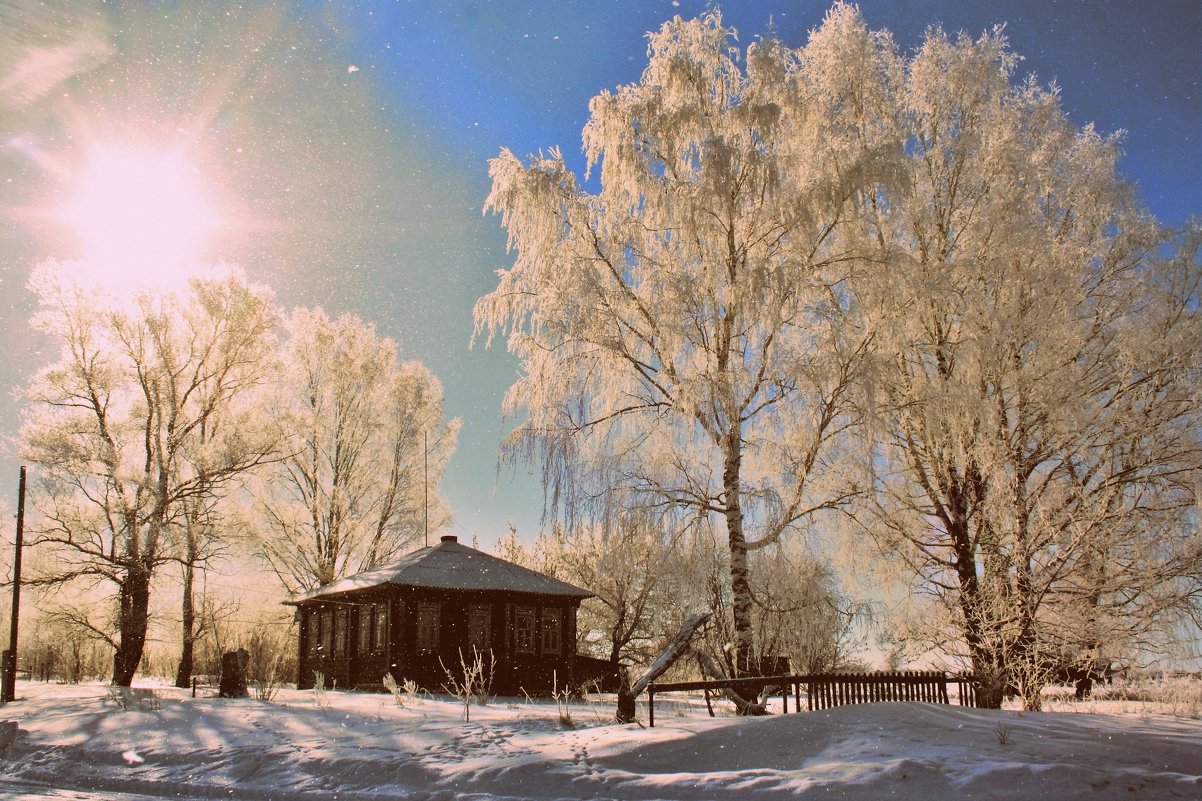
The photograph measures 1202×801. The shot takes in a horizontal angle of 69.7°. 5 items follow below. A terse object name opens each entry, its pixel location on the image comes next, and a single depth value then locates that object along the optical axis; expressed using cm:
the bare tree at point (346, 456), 3119
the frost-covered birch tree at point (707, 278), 1460
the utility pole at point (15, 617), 2242
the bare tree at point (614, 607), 3281
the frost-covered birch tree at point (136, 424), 2581
